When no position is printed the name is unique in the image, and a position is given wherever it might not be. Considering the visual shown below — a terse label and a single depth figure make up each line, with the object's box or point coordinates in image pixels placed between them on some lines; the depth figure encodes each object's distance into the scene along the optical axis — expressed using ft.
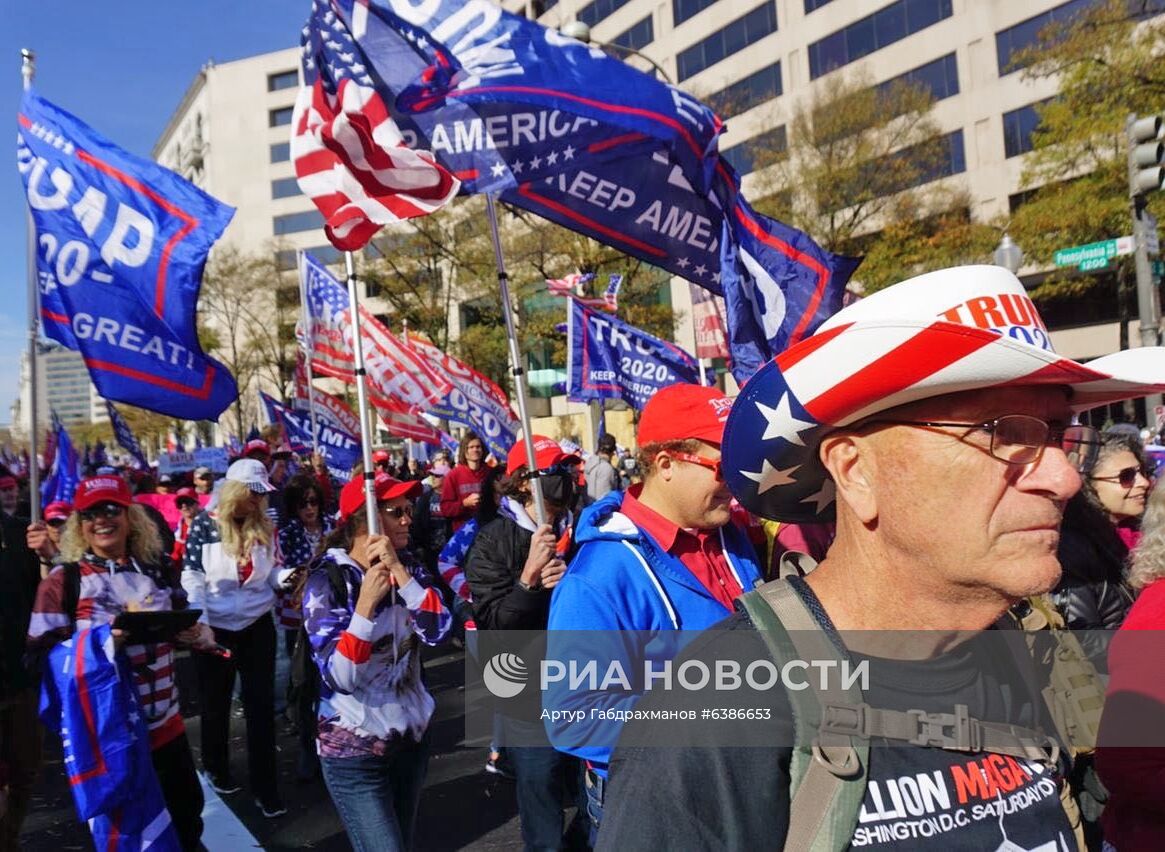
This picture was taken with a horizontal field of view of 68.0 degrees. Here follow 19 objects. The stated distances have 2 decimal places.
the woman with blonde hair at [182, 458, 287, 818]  17.97
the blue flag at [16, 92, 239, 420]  15.87
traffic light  33.65
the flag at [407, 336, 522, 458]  28.32
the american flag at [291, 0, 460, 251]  13.38
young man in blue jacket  8.32
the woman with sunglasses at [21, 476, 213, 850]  12.88
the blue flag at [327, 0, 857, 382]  12.69
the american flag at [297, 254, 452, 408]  29.73
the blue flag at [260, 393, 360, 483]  37.41
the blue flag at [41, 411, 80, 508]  27.01
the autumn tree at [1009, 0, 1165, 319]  51.83
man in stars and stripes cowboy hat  4.07
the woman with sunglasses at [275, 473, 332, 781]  22.72
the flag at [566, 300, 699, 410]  28.73
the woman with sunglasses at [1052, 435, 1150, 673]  11.23
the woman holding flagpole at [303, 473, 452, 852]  11.10
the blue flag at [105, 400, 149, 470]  33.67
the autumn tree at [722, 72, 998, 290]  79.46
